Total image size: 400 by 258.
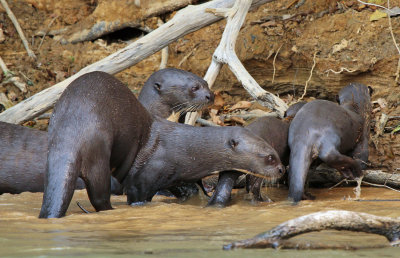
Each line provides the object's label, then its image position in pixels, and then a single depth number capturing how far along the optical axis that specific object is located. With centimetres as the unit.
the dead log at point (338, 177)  1185
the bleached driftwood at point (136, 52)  1288
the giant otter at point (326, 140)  1091
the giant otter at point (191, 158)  1049
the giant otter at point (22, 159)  1193
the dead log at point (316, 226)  591
